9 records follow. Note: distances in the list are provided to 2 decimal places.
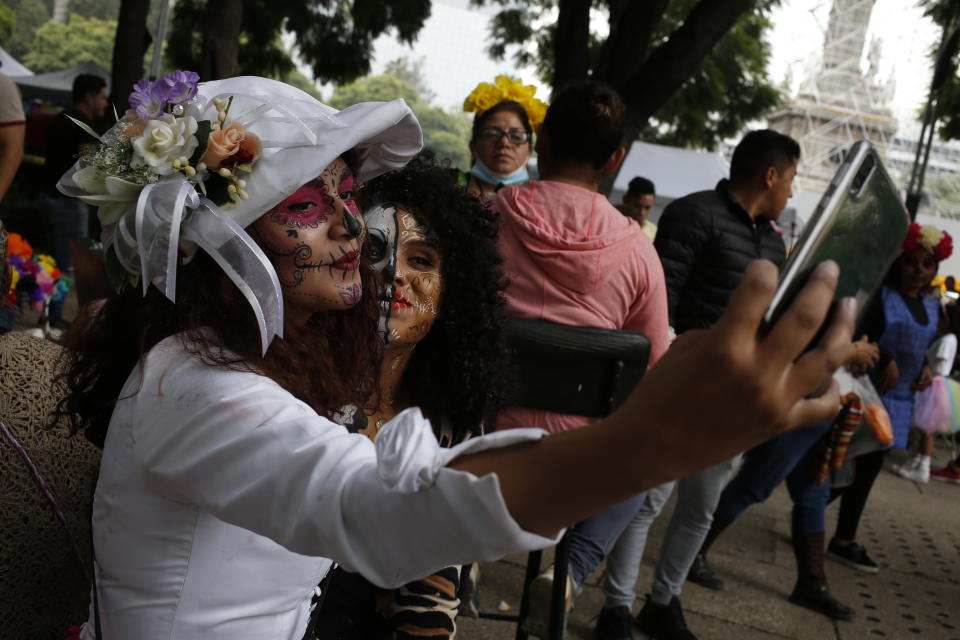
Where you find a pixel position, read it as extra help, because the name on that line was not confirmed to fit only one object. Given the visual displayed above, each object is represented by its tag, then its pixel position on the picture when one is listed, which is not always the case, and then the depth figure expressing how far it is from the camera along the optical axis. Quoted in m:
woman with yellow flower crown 4.42
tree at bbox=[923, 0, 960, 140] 11.65
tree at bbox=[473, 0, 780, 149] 7.39
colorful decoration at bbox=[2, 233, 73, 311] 4.71
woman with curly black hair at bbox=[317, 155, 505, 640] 2.22
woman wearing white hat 0.85
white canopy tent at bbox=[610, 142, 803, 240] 12.63
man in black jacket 3.69
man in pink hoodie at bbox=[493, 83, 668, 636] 2.88
